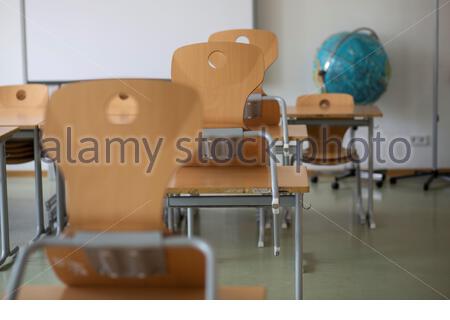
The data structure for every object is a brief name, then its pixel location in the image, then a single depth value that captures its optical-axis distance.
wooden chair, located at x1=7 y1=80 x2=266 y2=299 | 1.91
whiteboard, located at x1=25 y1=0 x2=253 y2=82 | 6.63
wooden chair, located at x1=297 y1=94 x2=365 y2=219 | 5.37
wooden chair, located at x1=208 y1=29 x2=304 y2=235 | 4.45
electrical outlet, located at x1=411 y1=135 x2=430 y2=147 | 6.83
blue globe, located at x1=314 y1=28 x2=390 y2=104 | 6.23
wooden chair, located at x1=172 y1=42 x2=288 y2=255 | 3.33
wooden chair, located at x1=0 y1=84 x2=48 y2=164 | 5.29
